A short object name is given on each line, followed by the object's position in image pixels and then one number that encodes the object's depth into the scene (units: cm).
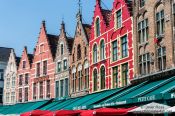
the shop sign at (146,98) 1777
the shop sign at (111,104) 2059
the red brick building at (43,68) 4128
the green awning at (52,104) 3403
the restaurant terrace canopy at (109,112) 1639
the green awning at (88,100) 2486
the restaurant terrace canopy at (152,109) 1533
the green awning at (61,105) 3011
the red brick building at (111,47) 2778
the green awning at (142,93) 1808
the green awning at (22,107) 3759
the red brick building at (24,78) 4659
